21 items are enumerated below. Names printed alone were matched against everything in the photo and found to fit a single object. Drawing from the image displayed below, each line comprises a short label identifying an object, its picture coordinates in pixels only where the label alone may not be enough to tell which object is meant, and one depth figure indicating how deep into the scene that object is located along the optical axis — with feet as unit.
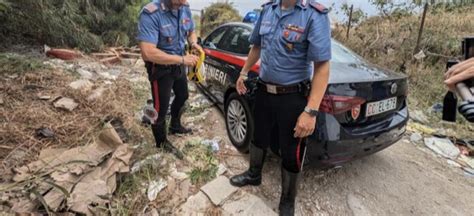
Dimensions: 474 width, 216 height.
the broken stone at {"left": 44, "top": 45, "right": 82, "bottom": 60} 18.52
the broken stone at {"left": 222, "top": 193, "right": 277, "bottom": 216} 7.92
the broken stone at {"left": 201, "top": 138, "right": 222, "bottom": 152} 10.37
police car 7.45
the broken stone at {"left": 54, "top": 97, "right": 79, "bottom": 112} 11.32
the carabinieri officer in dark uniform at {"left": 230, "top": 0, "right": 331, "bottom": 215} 6.15
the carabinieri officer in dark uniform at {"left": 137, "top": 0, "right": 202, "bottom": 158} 7.98
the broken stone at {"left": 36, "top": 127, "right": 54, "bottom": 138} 9.57
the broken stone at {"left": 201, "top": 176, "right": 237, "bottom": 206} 8.13
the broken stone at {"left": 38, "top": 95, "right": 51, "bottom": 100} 11.75
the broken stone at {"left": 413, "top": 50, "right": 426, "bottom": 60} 19.94
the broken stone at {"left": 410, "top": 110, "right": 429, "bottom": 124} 14.47
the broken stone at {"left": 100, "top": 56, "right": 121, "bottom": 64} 20.10
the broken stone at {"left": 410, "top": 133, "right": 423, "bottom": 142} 12.81
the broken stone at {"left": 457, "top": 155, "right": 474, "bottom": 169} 11.46
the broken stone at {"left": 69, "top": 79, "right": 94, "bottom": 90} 13.08
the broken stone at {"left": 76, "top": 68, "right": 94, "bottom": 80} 15.51
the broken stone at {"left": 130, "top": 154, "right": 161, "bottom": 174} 8.61
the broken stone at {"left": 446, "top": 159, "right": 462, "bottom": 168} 11.32
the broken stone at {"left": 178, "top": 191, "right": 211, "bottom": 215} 7.74
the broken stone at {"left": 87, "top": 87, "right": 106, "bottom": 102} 12.34
